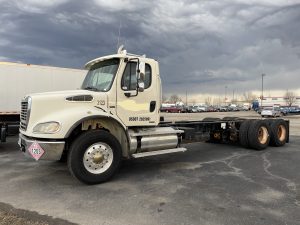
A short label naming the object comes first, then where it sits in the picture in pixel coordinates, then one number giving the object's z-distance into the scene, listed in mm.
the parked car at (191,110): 51111
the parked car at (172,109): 46565
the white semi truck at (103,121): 4604
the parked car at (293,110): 47183
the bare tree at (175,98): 106945
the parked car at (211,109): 59303
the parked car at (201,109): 54289
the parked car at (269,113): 34299
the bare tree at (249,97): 122526
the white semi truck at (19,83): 8811
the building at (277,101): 74553
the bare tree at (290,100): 74098
